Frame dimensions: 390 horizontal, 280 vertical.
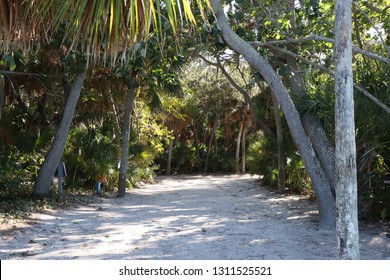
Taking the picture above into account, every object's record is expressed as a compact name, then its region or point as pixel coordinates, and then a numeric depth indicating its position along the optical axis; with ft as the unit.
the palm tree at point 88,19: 12.99
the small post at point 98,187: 47.58
